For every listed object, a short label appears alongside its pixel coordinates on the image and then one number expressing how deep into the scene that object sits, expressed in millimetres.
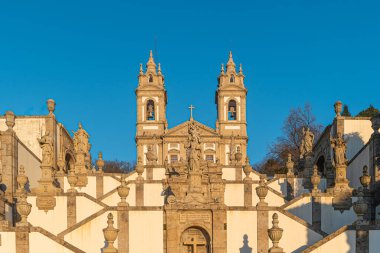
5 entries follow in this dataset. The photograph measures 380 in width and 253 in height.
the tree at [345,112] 54894
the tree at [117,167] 81575
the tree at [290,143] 51812
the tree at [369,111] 50488
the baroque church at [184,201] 19594
